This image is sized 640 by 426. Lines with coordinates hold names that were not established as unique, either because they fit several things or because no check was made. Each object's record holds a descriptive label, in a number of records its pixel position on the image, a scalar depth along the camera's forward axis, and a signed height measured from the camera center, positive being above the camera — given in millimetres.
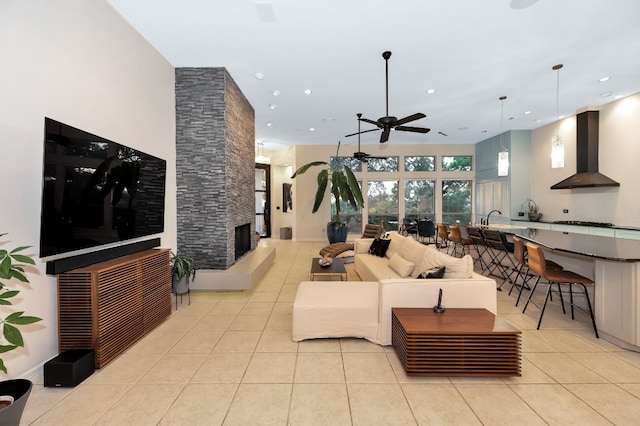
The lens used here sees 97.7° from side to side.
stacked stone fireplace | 4605 +777
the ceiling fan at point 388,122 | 4074 +1344
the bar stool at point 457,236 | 5961 -550
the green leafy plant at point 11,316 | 1308 -496
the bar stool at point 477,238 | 5147 -513
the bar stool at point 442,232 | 6754 -500
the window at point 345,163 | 10133 +1753
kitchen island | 2588 -697
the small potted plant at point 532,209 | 7738 +76
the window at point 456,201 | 10070 +379
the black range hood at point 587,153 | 6047 +1317
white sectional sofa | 2717 -915
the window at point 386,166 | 10102 +1642
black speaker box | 2160 -1250
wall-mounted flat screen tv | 2166 +185
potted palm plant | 7988 +604
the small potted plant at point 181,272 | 4004 -889
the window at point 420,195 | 10148 +596
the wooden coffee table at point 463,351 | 2230 -1119
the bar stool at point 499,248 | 4676 -656
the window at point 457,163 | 10016 +1741
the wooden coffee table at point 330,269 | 4230 -906
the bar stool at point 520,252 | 3787 -562
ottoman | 2830 -1103
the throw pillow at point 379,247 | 5148 -672
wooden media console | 2357 -865
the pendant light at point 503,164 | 5469 +940
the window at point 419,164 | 10094 +1714
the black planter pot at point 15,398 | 1475 -1072
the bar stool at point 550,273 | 3027 -704
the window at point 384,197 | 10172 +521
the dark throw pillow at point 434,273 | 2874 -634
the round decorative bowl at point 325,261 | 4557 -838
